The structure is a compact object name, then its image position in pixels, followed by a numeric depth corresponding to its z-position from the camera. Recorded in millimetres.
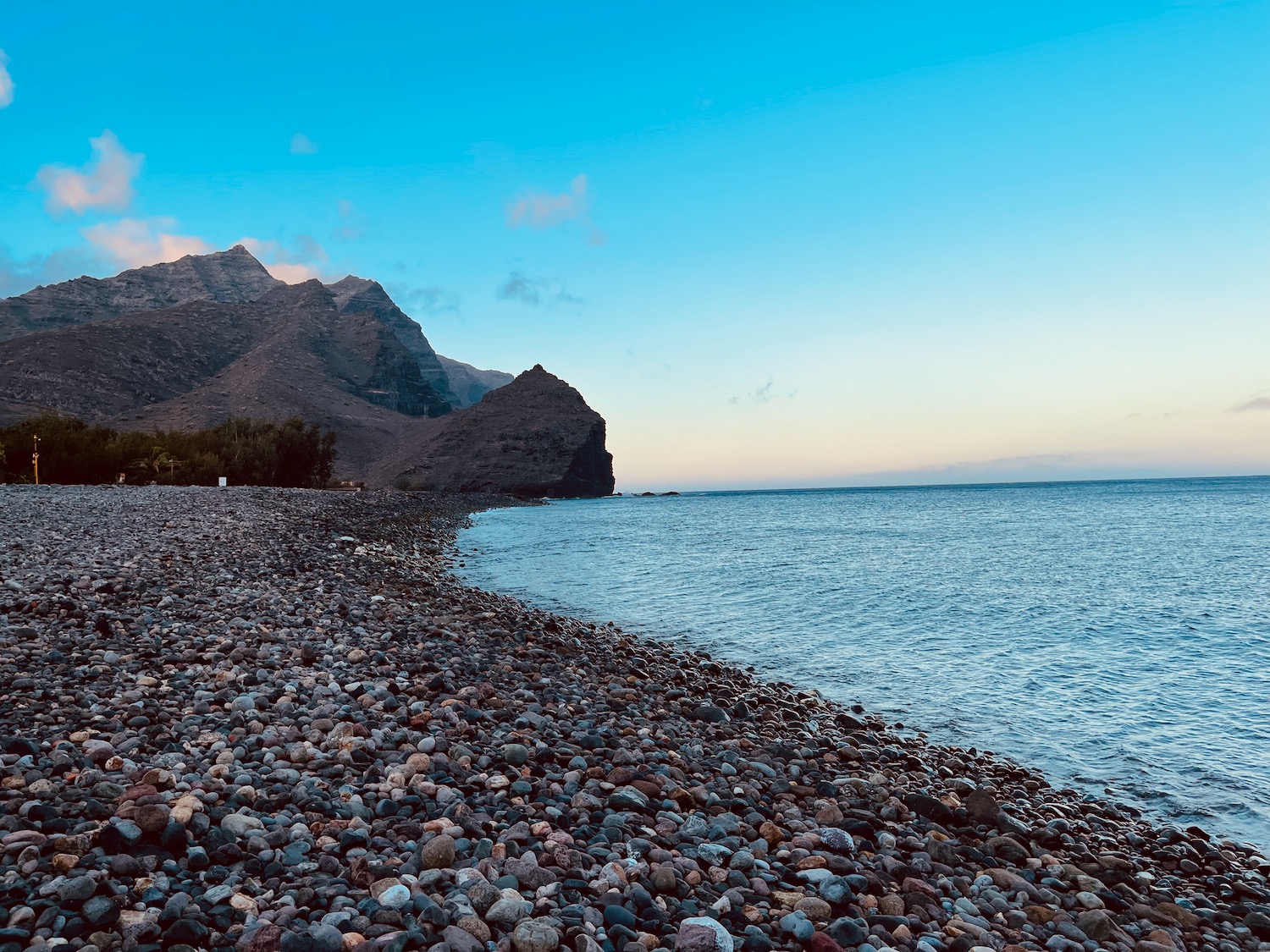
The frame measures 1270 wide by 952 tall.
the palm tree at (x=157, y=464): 64125
